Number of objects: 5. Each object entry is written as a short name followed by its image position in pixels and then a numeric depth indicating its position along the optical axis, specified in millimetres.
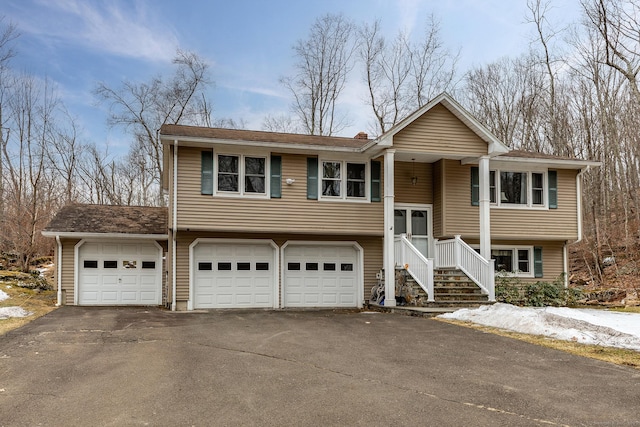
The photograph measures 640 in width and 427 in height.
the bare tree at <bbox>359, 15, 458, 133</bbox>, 29203
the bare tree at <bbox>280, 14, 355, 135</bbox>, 29547
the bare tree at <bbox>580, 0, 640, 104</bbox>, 17516
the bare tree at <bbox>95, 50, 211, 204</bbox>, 30062
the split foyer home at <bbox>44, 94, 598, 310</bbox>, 14834
